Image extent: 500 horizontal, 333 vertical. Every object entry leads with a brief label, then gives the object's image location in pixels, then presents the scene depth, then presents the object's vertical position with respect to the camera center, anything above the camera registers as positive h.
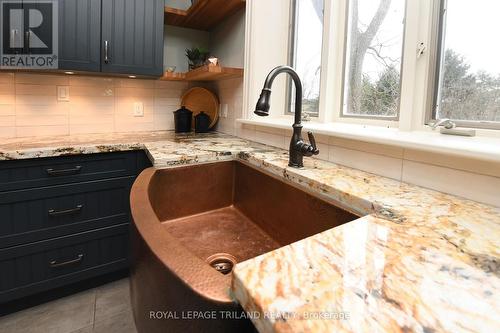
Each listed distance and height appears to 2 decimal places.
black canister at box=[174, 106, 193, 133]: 2.25 +0.09
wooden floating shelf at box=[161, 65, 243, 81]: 1.78 +0.39
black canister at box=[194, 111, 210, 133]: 2.25 +0.07
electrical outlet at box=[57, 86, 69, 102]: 1.98 +0.22
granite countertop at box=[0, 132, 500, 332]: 0.33 -0.20
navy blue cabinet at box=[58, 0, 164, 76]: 1.70 +0.57
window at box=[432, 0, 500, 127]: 0.92 +0.26
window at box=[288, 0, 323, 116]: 1.65 +0.52
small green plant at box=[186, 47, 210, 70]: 2.18 +0.57
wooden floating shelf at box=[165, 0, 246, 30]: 1.91 +0.85
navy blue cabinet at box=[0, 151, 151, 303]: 1.43 -0.49
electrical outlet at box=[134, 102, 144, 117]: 2.26 +0.16
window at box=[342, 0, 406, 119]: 1.23 +0.36
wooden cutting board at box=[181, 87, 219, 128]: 2.37 +0.24
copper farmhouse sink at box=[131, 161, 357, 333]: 0.45 -0.28
